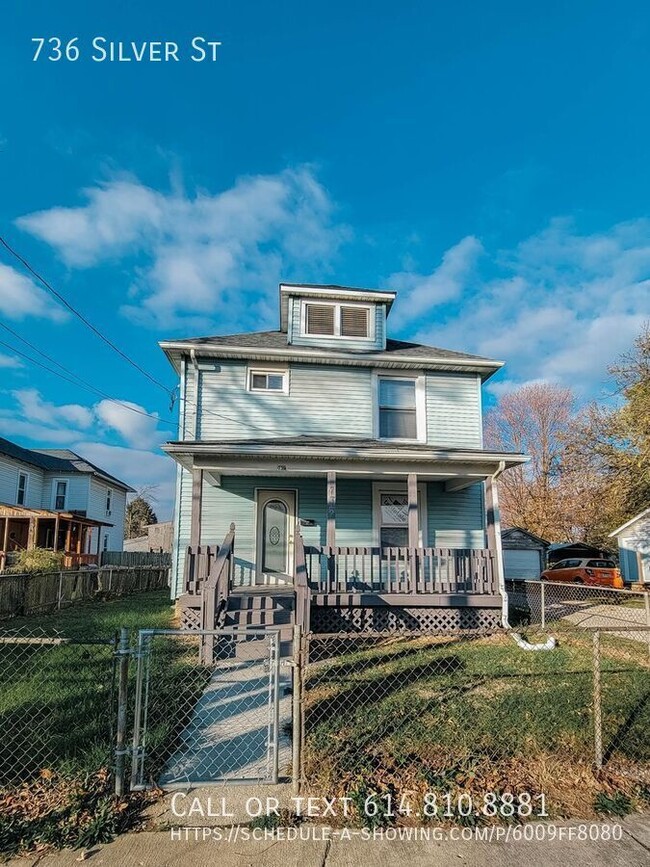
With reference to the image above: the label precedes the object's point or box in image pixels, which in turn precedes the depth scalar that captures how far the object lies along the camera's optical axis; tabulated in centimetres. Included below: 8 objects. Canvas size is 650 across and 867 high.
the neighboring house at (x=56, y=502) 2325
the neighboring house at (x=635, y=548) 2069
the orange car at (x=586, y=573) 2177
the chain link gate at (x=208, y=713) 354
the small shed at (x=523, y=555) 2361
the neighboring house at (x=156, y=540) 3309
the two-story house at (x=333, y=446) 982
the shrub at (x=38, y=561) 1337
